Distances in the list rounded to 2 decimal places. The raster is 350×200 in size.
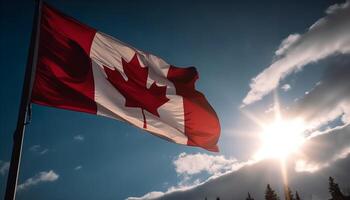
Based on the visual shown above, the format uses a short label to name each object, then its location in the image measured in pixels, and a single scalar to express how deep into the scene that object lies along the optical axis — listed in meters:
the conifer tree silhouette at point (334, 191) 76.67
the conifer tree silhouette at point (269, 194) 87.25
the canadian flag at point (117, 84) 6.77
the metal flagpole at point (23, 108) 4.74
